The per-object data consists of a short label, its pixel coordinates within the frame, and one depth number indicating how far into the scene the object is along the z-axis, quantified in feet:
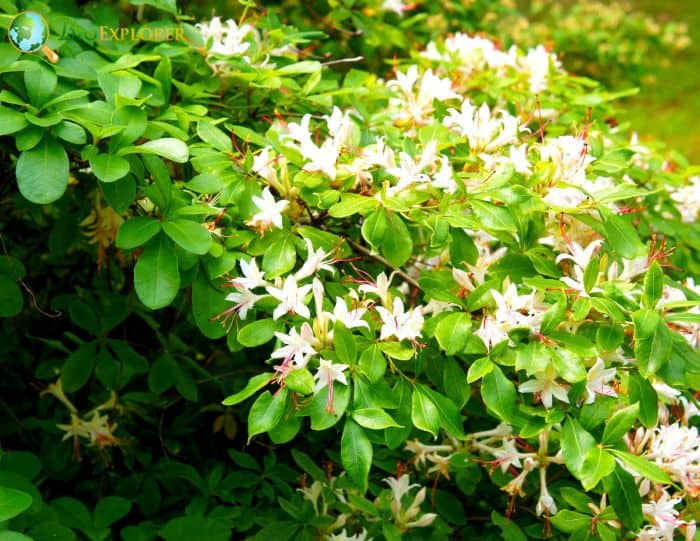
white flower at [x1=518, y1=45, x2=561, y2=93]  4.21
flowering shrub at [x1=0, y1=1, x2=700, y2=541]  2.84
